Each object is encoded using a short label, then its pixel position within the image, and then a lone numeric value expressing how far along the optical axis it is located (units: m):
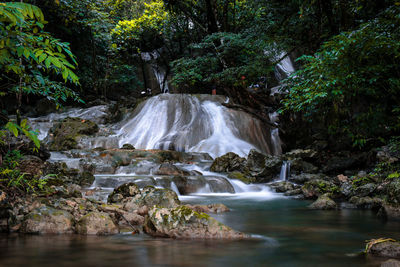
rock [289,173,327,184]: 9.03
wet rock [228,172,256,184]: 9.53
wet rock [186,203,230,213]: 5.29
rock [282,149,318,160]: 11.12
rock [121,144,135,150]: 13.16
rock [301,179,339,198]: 7.28
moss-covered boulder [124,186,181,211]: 5.00
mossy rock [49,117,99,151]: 13.43
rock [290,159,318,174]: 10.48
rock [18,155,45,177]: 5.93
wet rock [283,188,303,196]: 7.86
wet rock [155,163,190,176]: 9.27
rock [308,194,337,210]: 5.94
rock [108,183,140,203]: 5.56
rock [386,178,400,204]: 5.22
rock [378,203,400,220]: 5.00
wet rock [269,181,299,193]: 8.62
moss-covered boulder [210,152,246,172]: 10.62
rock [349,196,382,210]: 5.78
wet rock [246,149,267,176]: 10.58
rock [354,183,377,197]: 6.37
